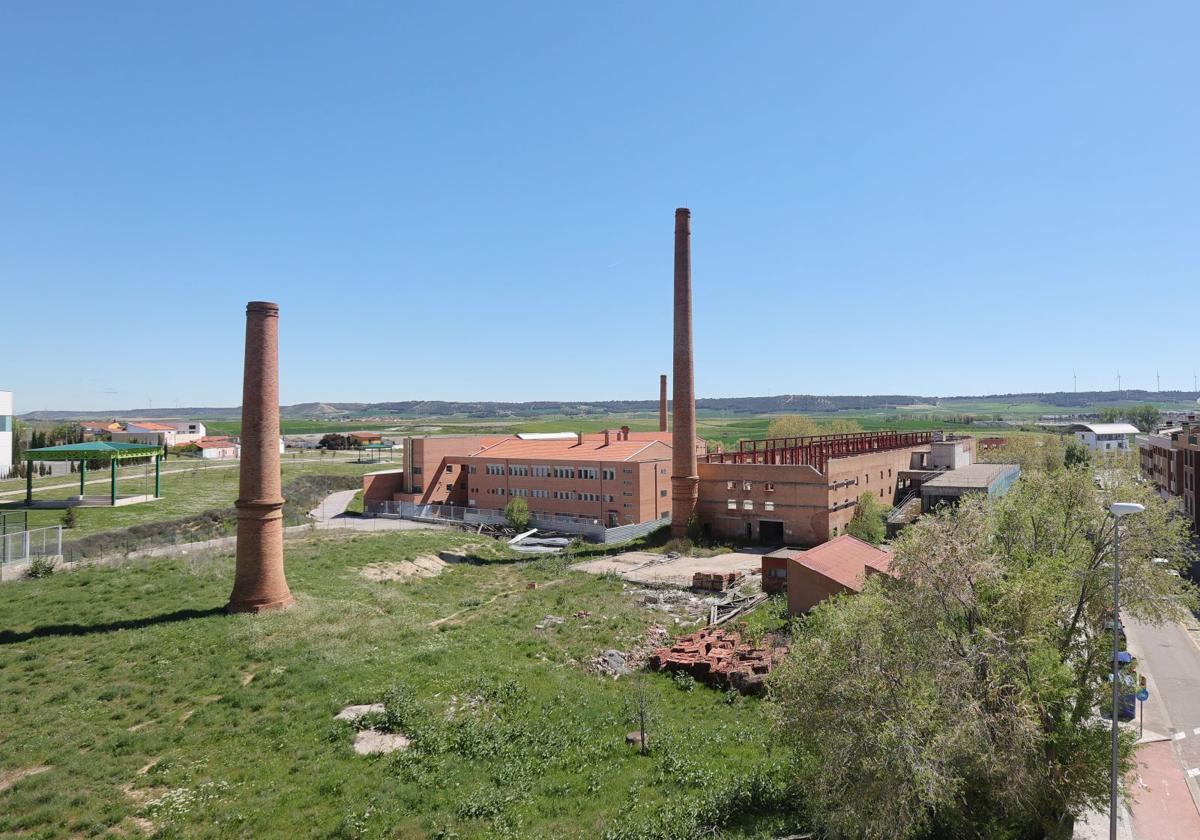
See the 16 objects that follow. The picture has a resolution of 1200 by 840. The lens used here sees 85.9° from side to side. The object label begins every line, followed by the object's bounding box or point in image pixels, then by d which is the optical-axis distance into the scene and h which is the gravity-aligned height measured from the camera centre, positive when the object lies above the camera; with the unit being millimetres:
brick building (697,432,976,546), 47625 -6325
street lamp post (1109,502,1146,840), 11922 -5268
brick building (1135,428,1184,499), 56031 -4340
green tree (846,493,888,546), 47938 -8195
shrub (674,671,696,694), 22125 -9331
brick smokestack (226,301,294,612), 25719 -2984
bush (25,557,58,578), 28609 -7183
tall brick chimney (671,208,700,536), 46625 +1567
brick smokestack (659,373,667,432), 80000 +1308
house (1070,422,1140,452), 116812 -3503
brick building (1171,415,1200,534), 50969 -4032
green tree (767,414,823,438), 107188 -2155
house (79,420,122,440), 106556 -3795
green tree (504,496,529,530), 54219 -8592
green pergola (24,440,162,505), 43344 -3136
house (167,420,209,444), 125125 -4460
